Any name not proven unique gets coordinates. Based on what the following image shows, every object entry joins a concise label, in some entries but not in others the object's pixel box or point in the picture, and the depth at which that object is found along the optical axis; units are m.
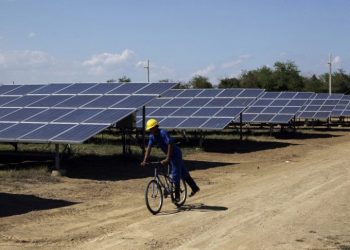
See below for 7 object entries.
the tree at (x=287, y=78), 72.88
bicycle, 9.28
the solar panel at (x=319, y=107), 38.09
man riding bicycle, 9.31
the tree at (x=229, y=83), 74.06
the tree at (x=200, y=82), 75.44
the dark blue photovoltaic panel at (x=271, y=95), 36.69
